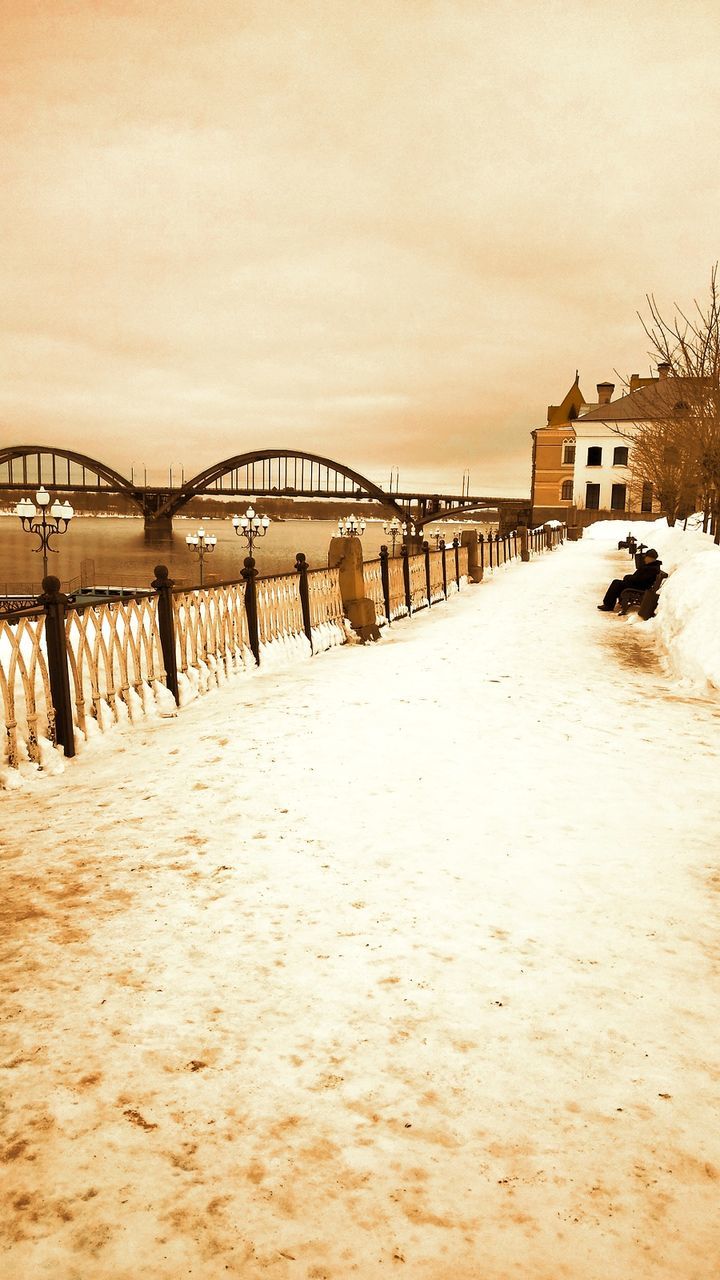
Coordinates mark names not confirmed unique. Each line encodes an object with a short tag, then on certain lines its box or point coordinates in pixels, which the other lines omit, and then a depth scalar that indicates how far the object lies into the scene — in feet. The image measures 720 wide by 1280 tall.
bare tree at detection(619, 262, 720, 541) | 58.85
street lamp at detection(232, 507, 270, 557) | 141.28
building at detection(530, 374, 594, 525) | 226.17
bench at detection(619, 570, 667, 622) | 42.60
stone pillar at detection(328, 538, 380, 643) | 40.29
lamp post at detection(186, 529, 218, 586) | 138.31
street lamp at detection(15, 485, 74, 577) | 94.89
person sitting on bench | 44.39
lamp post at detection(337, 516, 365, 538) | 142.30
